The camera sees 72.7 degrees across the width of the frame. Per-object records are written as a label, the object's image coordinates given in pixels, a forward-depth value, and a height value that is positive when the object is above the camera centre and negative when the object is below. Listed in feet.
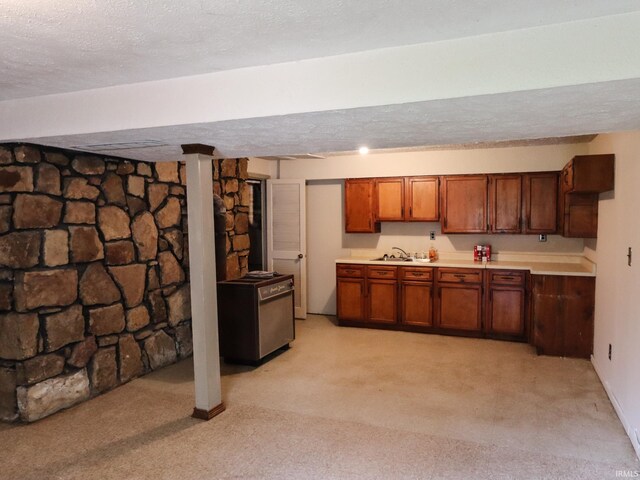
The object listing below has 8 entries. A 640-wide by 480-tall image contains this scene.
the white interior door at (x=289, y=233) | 19.81 -0.81
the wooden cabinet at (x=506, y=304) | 16.26 -3.48
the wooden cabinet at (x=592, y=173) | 12.00 +1.07
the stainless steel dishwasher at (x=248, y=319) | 14.06 -3.40
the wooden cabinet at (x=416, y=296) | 17.56 -3.38
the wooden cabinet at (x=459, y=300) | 16.85 -3.41
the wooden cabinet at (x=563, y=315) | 14.30 -3.46
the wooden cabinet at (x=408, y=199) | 18.24 +0.62
